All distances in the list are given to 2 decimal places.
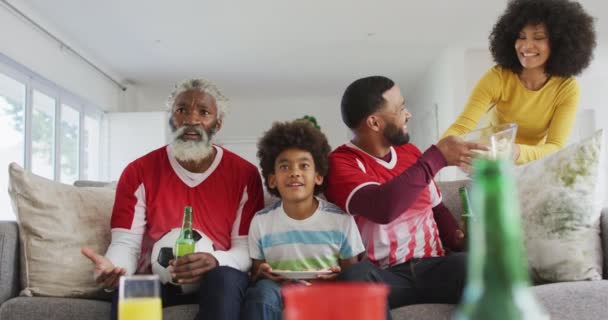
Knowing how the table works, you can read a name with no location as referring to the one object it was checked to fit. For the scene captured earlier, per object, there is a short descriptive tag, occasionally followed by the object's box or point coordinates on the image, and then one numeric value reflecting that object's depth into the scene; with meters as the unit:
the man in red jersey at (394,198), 1.60
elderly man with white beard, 1.85
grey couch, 1.49
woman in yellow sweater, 2.38
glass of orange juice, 0.71
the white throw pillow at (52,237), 1.79
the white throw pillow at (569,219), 1.67
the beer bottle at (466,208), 1.89
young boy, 1.80
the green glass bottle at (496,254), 0.38
